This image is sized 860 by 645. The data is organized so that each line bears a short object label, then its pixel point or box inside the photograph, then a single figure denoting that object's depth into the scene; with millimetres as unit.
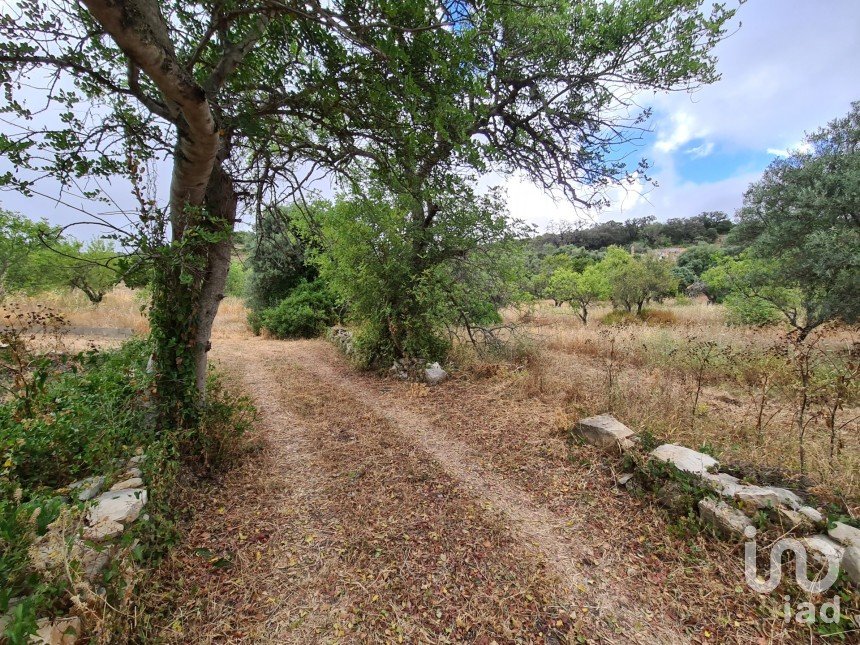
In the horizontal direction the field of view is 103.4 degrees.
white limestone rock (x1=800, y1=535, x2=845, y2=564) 2256
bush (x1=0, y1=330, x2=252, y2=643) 1611
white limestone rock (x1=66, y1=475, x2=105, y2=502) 2256
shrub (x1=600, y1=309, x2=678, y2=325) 15742
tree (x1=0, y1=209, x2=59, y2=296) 12164
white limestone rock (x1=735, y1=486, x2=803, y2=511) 2642
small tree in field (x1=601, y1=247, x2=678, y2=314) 17766
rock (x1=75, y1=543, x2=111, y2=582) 1809
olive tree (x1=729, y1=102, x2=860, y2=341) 7664
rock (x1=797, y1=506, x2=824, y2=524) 2469
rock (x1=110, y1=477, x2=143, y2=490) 2510
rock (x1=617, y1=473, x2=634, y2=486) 3436
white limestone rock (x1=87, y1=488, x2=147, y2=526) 2135
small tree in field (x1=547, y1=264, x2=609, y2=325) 18297
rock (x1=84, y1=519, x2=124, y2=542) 1959
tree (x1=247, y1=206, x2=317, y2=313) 14531
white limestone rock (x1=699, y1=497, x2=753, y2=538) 2629
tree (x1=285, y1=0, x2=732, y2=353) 2533
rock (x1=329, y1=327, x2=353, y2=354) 9414
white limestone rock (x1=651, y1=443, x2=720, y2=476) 3129
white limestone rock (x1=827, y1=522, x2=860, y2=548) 2264
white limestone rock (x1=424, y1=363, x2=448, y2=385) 6883
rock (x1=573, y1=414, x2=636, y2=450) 3772
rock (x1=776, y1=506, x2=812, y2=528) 2490
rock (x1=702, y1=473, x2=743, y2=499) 2863
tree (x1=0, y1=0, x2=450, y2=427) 2055
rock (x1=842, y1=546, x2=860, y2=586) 2084
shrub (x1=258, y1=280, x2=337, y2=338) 13273
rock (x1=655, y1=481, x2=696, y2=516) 2938
